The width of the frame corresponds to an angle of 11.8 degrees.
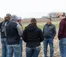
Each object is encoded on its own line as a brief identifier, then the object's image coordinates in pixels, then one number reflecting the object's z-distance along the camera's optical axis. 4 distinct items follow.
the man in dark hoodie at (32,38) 10.24
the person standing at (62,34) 11.65
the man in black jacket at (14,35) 10.56
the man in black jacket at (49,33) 13.50
